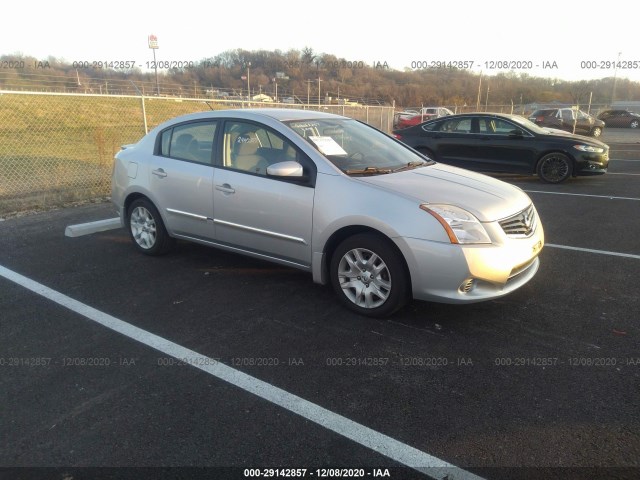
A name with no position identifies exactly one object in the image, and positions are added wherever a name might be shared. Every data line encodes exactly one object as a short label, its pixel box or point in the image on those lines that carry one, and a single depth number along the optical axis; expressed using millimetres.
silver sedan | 3633
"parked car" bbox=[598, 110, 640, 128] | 33656
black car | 10539
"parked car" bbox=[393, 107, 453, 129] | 28844
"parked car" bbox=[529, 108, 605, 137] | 24062
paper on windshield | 4328
